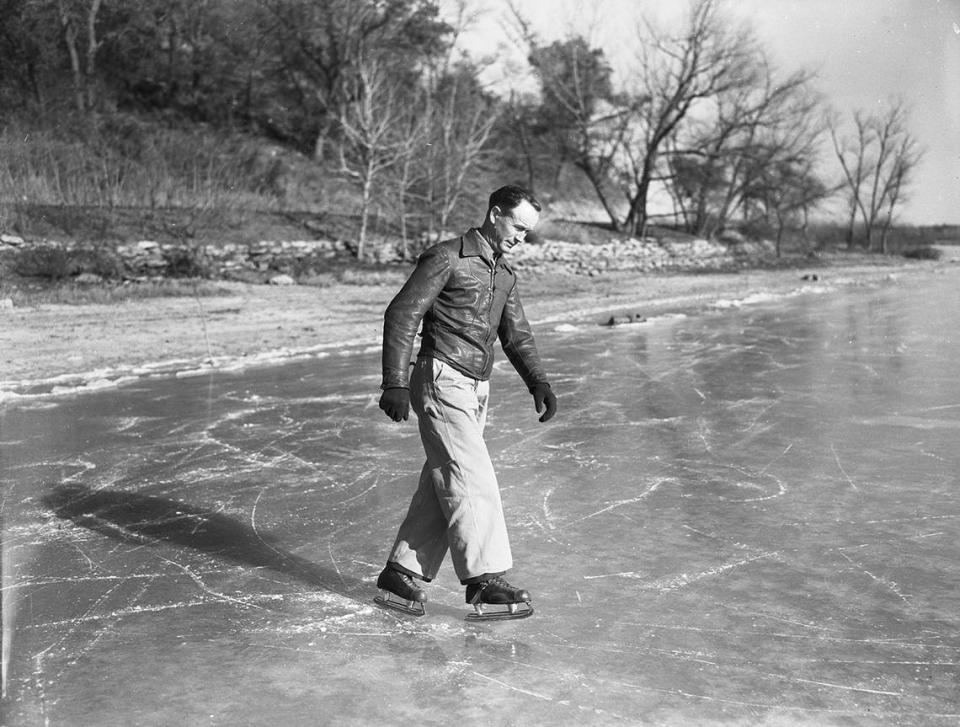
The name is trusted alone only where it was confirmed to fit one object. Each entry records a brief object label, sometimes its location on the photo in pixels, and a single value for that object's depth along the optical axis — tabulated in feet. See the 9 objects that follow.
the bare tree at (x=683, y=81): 126.31
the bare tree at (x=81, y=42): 104.22
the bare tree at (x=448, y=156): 88.79
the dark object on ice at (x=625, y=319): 52.85
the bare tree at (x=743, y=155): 128.67
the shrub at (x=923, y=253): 181.57
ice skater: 12.66
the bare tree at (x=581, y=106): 130.31
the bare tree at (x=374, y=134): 81.71
